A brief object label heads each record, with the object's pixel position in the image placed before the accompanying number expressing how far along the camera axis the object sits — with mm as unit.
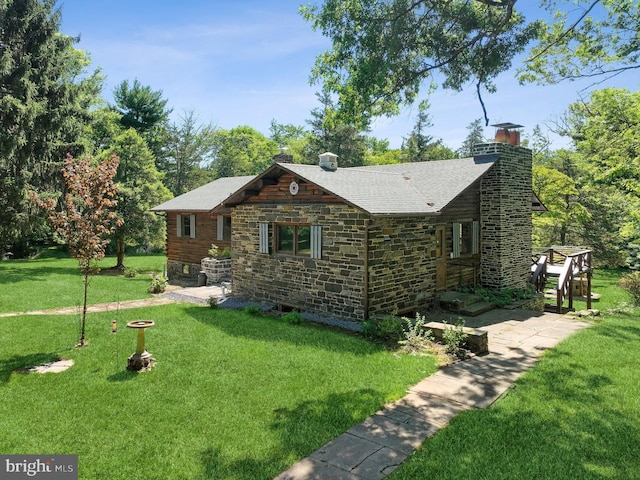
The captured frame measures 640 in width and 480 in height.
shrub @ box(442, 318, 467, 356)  9555
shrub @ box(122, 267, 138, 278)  23477
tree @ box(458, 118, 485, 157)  63938
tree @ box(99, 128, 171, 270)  24969
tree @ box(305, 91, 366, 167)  44312
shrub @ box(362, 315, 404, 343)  10594
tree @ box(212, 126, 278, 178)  52000
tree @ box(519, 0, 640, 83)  12852
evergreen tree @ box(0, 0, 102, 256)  17484
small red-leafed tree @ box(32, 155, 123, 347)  9461
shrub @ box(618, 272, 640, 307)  19359
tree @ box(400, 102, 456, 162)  52438
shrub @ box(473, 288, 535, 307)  14883
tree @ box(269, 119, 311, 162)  68875
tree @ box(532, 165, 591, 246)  28453
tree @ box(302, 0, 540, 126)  10594
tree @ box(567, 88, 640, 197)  17052
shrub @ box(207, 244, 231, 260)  20281
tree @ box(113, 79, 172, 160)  39219
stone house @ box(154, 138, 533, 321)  12086
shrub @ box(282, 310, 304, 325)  12312
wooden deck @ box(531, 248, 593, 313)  16500
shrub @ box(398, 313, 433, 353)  9750
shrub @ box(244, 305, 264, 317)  13445
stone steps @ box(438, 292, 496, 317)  13539
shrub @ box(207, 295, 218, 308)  14465
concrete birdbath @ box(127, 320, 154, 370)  8375
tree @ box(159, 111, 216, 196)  46750
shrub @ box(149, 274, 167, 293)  18309
